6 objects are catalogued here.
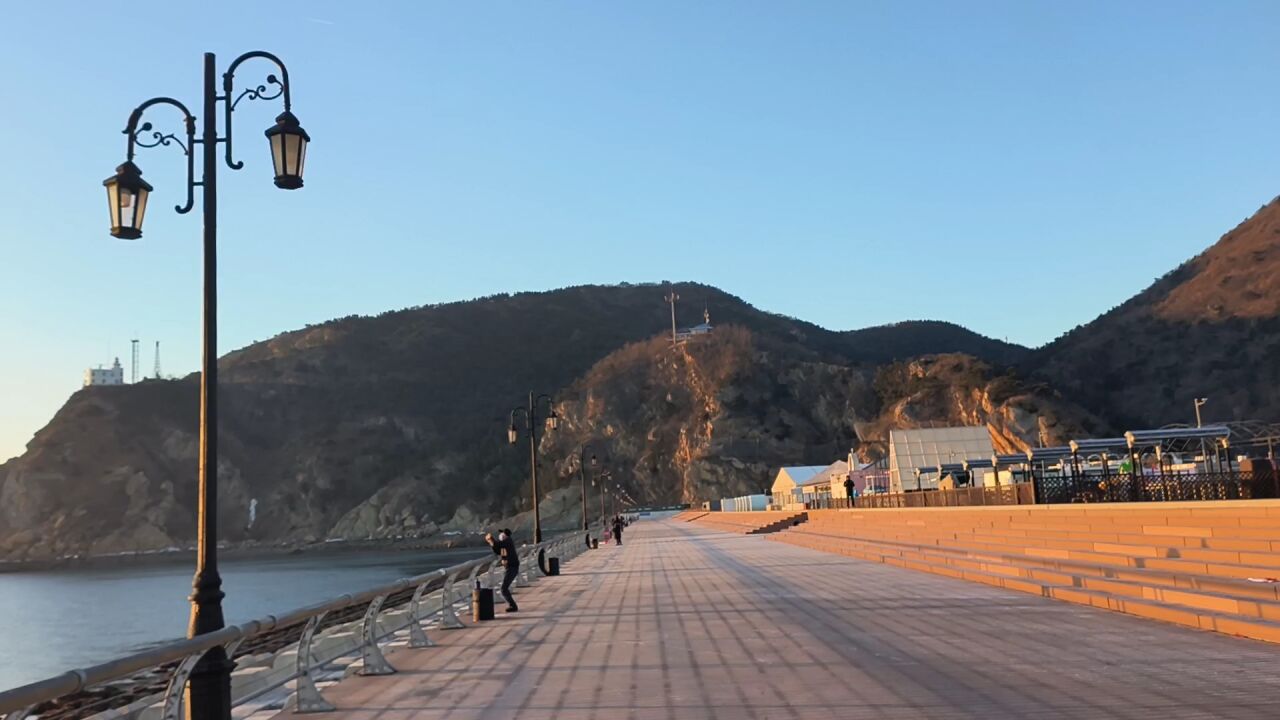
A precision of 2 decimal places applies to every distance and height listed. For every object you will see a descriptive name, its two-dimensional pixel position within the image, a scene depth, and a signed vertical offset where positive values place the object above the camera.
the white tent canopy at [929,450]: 45.72 +0.27
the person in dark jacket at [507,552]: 15.72 -1.13
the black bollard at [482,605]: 14.33 -1.80
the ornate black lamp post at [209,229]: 6.18 +2.11
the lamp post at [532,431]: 27.03 +1.63
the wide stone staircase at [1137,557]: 9.47 -1.61
